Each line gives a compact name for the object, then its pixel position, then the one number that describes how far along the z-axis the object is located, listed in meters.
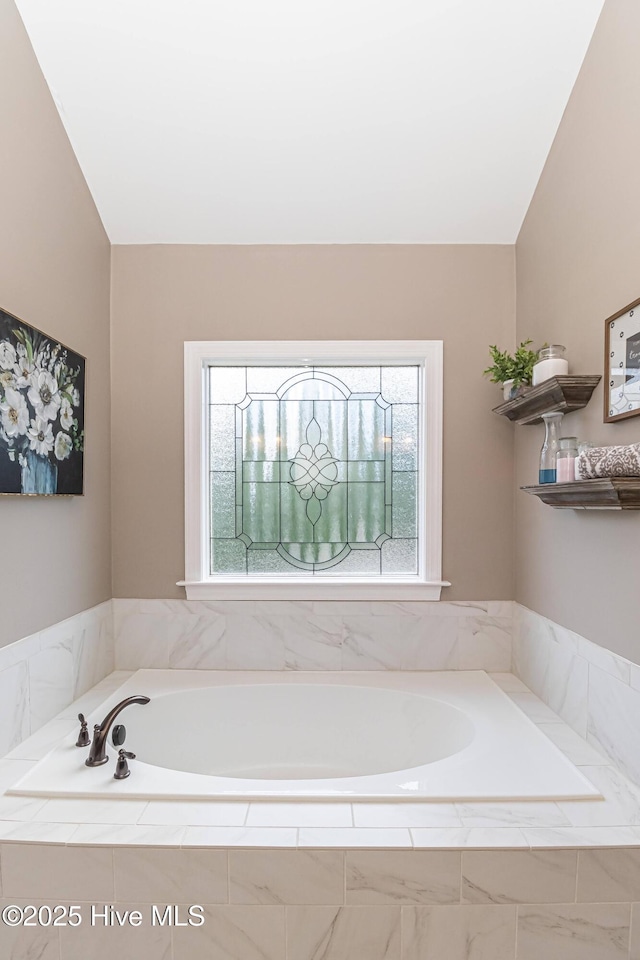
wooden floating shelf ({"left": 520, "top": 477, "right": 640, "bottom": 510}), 1.48
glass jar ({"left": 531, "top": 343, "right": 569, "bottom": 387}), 1.97
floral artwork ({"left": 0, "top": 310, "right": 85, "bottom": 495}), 1.75
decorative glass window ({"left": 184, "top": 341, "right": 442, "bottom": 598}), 2.65
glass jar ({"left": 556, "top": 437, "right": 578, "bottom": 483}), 1.79
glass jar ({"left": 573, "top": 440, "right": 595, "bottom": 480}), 1.70
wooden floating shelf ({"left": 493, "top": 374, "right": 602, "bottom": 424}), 1.85
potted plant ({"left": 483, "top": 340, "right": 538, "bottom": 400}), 2.20
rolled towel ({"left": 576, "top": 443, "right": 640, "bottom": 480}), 1.48
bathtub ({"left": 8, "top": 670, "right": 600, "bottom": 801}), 2.18
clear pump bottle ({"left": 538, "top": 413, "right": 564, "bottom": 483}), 1.99
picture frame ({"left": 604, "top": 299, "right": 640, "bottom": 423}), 1.61
